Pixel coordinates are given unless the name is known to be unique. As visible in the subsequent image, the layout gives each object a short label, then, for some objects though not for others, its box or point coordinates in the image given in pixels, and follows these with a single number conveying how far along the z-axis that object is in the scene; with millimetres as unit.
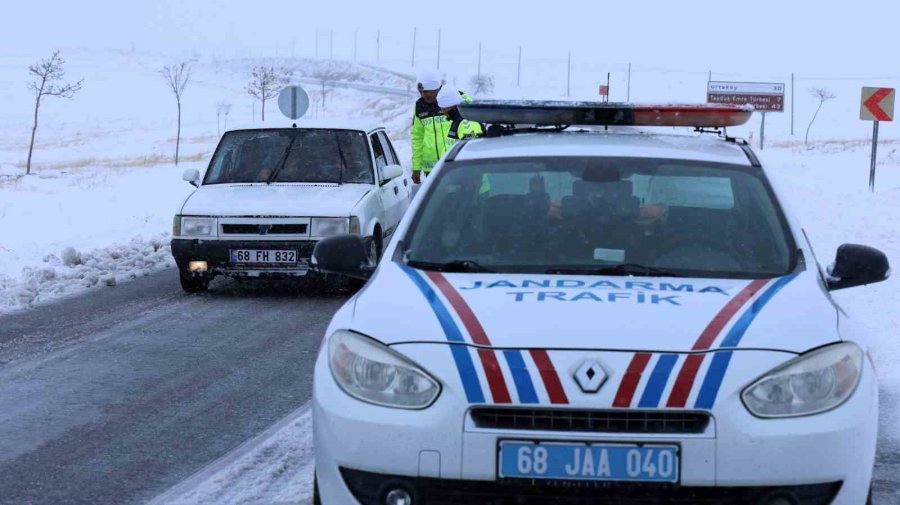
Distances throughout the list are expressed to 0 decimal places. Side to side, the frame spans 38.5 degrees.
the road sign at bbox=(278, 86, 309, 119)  22891
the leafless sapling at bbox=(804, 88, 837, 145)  93725
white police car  3738
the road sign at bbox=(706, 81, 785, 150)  47156
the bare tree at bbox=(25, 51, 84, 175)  47575
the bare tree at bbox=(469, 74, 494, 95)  112812
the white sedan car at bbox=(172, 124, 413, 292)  11375
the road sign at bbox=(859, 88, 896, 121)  24031
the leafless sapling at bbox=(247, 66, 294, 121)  60778
